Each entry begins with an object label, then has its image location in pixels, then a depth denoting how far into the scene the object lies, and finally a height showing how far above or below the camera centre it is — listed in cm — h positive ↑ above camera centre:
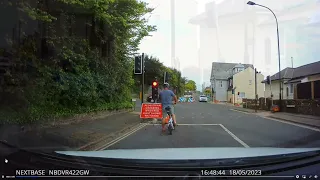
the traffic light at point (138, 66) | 1730 +180
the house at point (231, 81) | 6662 +402
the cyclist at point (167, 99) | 1191 -2
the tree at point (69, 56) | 1091 +192
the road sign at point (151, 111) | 1714 -70
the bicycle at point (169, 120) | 1154 -83
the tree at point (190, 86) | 14468 +628
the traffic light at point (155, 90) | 2019 +55
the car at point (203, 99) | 7408 -12
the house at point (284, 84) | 3875 +201
